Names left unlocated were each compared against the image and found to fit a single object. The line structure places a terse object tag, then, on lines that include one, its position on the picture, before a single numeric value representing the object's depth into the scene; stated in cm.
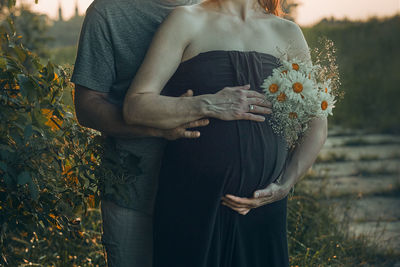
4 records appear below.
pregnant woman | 223
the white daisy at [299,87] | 223
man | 247
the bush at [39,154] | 222
